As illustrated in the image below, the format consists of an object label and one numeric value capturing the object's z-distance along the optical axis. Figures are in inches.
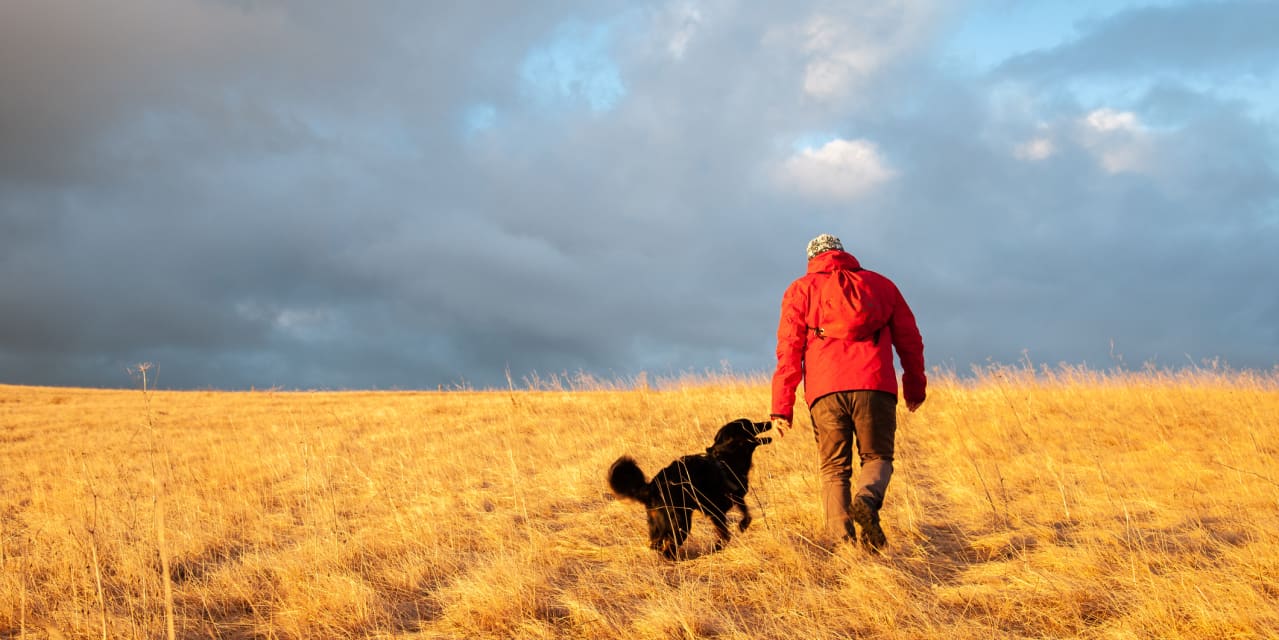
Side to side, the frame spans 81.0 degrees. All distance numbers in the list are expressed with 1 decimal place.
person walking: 203.9
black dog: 206.4
